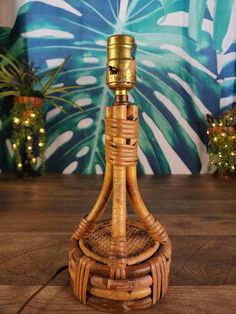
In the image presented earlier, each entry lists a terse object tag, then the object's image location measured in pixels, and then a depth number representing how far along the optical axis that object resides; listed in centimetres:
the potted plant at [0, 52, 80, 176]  152
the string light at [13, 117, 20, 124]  153
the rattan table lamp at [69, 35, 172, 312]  39
